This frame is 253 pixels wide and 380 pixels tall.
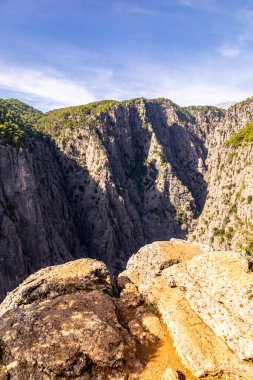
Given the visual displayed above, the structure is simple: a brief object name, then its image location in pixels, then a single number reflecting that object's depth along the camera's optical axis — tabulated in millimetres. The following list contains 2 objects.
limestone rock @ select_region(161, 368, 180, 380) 19953
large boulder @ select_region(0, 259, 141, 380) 20188
